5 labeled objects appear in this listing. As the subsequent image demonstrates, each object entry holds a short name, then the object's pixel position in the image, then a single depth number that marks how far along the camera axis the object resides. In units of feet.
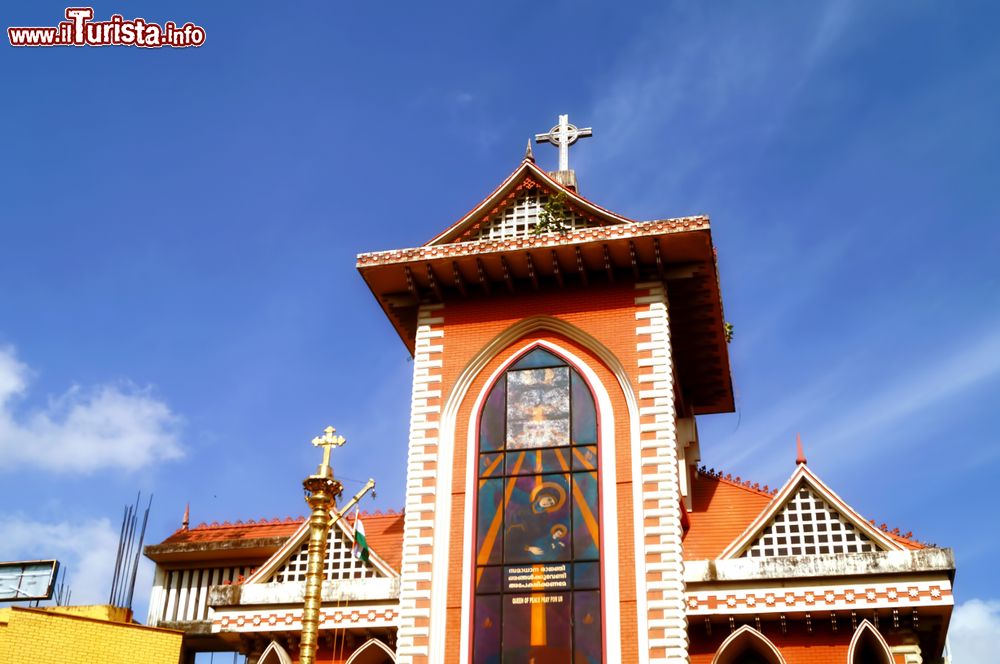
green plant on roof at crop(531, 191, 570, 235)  91.13
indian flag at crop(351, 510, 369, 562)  75.64
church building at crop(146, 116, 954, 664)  77.10
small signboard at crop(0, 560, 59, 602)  100.53
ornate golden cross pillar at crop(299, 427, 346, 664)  64.18
